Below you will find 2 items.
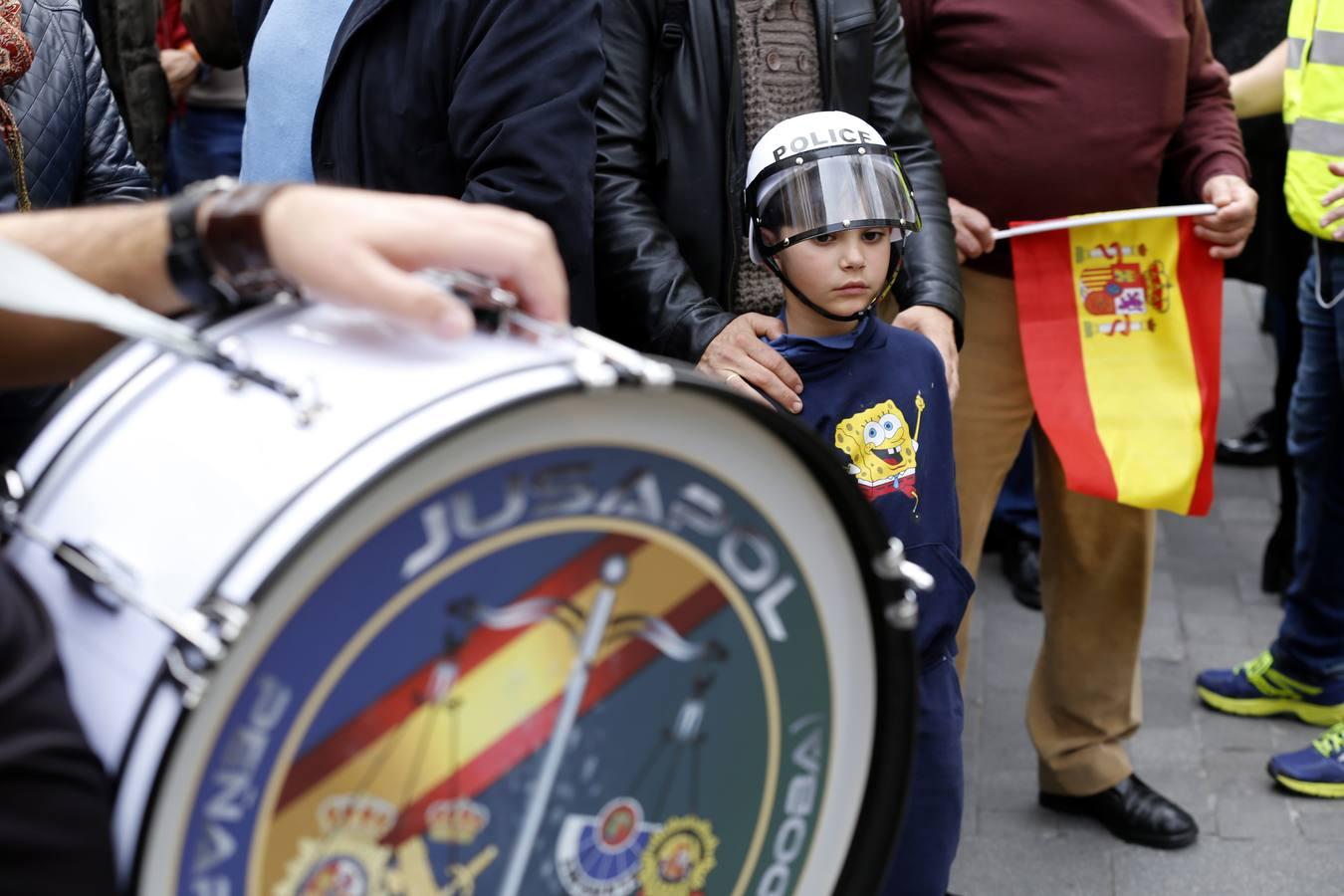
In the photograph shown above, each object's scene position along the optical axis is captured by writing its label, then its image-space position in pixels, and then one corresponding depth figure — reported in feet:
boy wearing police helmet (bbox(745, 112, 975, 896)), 8.24
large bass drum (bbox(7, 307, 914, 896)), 3.60
